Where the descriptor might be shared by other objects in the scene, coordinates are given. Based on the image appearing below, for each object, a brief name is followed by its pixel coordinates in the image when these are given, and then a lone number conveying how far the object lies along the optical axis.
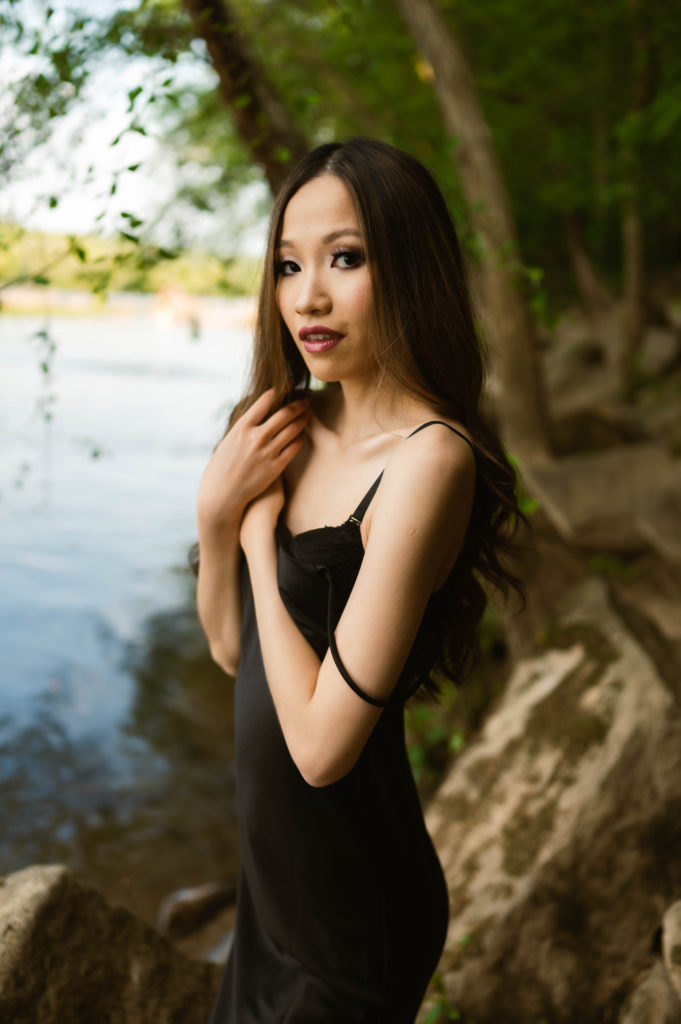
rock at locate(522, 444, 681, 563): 5.23
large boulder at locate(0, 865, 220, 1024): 1.80
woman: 1.30
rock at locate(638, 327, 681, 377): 9.26
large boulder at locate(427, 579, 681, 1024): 2.38
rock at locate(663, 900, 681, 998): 1.77
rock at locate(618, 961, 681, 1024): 2.09
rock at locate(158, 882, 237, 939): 3.94
